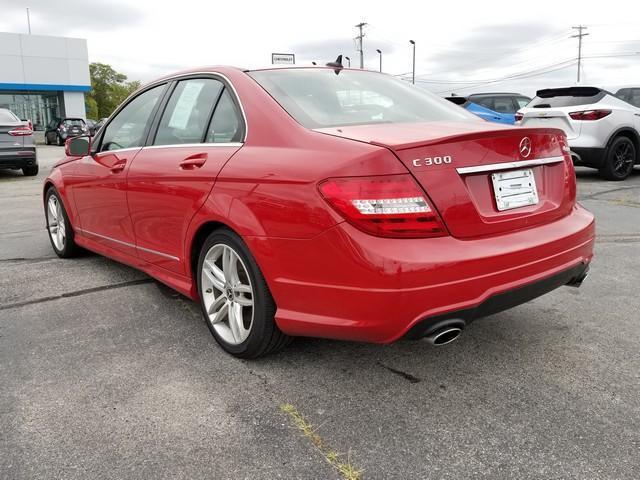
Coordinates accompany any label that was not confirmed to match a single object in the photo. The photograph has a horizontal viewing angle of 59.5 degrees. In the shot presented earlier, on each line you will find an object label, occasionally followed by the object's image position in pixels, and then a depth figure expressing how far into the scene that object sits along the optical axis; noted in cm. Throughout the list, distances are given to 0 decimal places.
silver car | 1180
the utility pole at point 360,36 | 5778
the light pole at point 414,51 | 4888
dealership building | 3822
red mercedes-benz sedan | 219
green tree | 8794
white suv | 901
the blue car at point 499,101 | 1372
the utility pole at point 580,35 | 7475
